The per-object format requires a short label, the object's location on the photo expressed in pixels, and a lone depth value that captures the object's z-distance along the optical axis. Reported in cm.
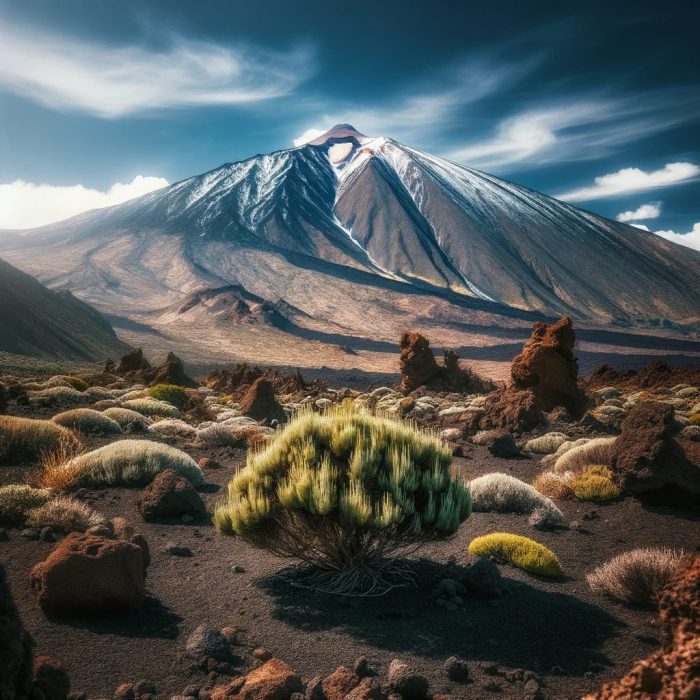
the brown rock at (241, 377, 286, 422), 1784
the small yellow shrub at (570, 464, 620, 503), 864
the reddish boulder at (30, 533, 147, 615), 476
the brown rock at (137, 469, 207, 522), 773
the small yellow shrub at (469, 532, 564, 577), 611
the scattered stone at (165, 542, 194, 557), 658
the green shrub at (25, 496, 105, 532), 655
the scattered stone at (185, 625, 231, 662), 421
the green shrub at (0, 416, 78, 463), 984
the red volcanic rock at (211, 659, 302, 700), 355
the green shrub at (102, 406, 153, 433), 1377
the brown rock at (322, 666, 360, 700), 365
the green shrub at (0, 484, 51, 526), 675
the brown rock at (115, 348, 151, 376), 2972
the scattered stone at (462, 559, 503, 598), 539
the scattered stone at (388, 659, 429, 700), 367
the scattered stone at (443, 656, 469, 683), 401
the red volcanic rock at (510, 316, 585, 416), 1755
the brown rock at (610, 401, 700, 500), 798
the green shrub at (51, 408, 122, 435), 1271
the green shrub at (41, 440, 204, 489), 862
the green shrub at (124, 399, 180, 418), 1731
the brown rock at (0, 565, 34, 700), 237
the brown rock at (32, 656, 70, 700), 287
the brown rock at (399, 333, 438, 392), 2864
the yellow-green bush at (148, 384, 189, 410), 2109
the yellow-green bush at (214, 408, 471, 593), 523
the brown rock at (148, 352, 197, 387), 2558
